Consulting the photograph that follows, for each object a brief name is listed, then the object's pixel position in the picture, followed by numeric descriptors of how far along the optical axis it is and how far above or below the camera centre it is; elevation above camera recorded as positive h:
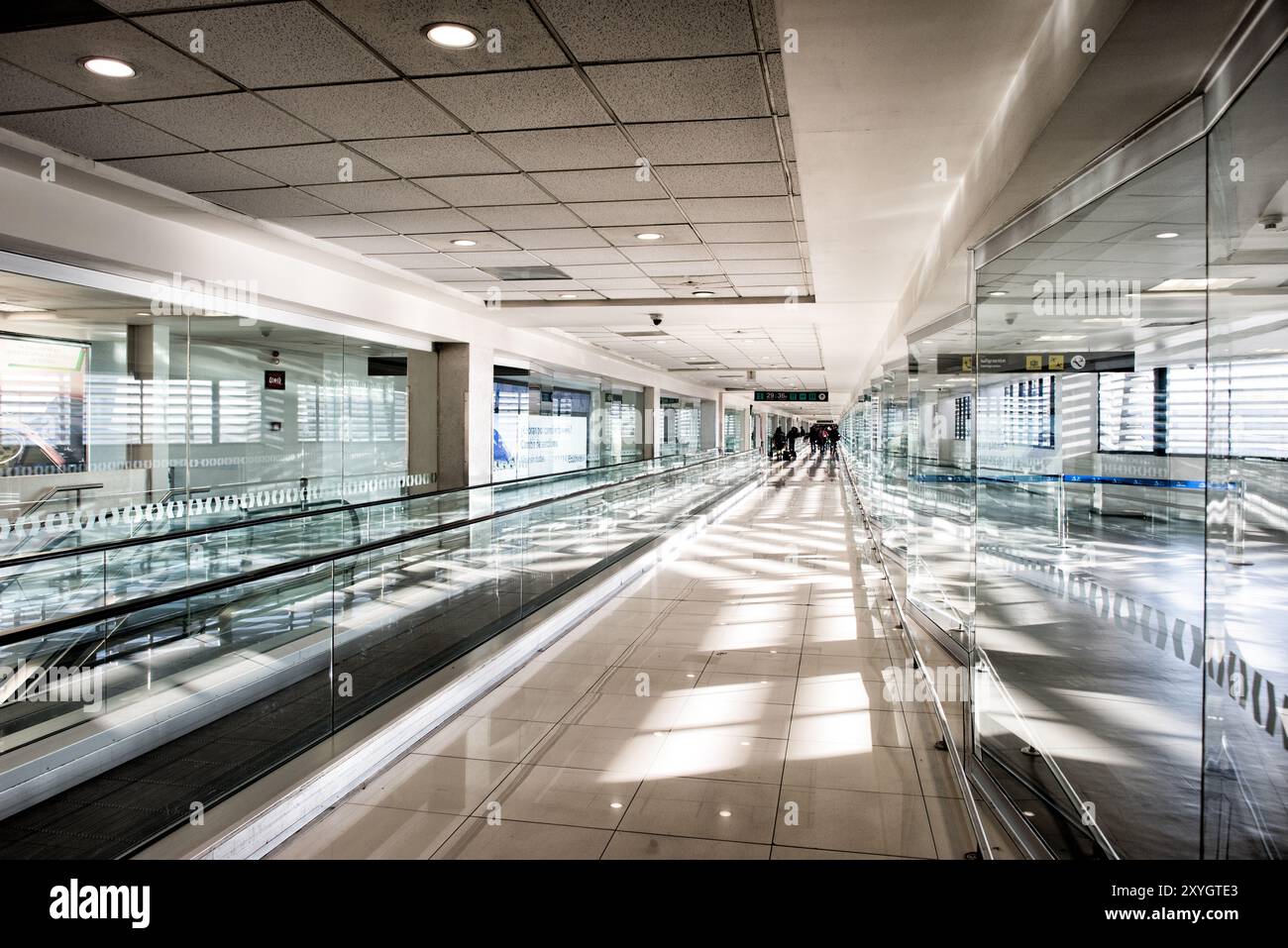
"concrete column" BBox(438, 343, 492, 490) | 11.13 +0.48
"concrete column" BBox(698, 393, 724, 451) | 31.58 +0.96
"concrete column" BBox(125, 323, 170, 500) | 6.58 +0.40
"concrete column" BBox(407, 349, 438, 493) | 11.01 +0.38
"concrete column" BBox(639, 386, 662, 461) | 23.34 +0.67
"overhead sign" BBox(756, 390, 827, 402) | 30.41 +1.87
